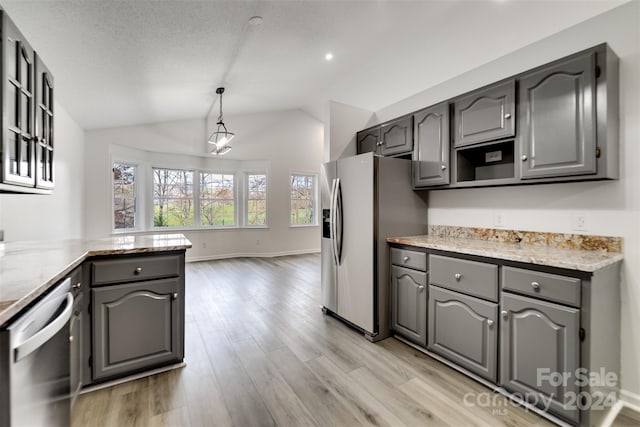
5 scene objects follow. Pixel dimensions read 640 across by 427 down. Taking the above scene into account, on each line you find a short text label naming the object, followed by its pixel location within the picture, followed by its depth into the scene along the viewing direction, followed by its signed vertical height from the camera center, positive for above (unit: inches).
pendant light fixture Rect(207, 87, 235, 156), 159.5 +40.1
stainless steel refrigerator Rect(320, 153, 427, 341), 102.3 -5.2
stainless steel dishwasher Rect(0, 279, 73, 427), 32.4 -21.0
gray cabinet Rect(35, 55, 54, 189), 68.3 +22.1
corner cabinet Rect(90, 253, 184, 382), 72.5 -27.6
